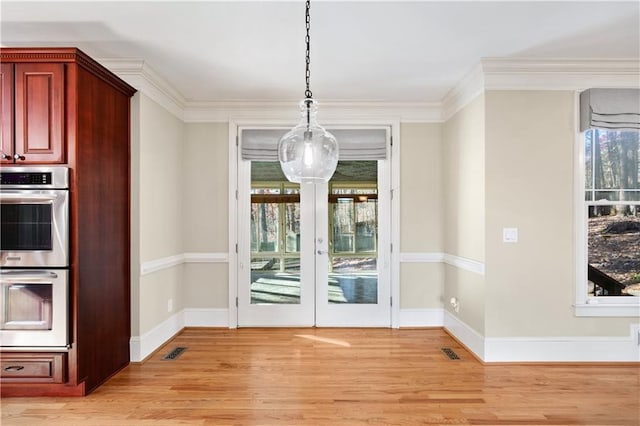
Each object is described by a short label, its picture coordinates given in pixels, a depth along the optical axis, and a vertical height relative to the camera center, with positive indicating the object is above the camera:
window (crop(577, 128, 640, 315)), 3.46 -0.05
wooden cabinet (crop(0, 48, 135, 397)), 2.76 +0.40
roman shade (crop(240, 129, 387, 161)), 4.61 +0.81
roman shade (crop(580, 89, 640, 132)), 3.37 +0.89
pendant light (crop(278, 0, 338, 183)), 2.16 +0.35
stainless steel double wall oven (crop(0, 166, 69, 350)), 2.74 -0.30
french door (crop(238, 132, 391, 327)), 4.64 -0.39
